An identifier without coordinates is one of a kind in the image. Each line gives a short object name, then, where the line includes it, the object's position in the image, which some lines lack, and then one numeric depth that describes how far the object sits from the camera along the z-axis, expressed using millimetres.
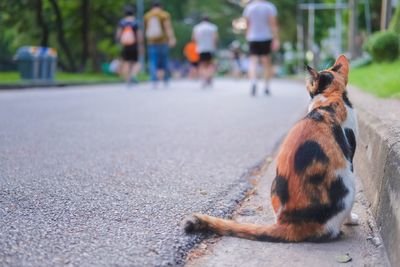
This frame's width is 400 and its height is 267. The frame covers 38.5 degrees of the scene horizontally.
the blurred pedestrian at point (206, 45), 17078
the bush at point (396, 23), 11138
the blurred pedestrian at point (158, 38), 15719
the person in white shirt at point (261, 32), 12172
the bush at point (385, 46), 11216
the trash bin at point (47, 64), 17438
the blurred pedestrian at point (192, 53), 23644
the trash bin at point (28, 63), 17141
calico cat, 2660
